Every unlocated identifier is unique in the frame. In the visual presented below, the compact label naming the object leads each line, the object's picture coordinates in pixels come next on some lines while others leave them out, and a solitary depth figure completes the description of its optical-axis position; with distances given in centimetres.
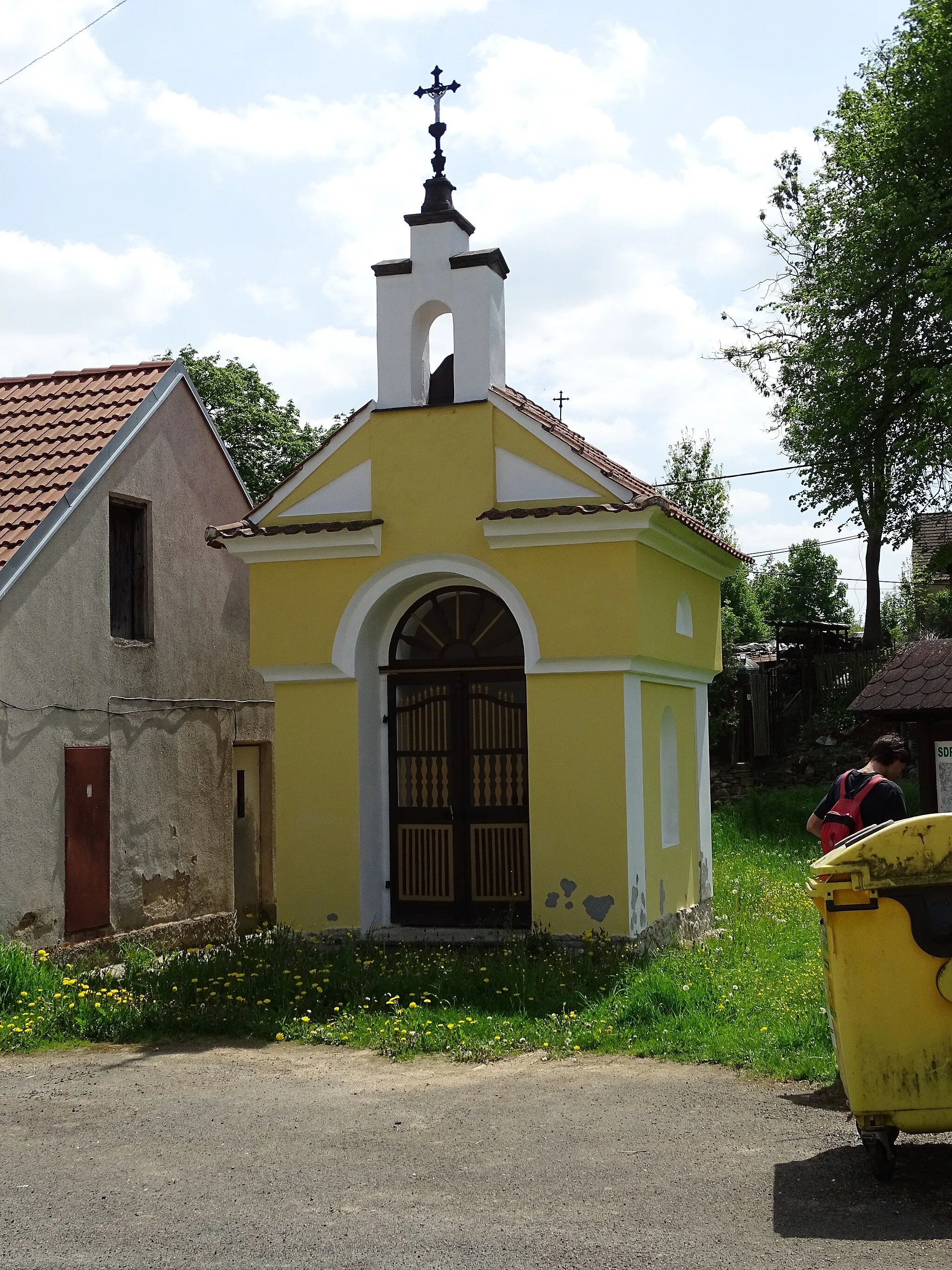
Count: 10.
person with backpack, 738
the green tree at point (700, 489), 3206
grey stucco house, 1199
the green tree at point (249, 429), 2636
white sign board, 1028
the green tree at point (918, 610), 3095
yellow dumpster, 566
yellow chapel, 1109
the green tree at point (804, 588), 5228
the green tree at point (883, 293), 2061
